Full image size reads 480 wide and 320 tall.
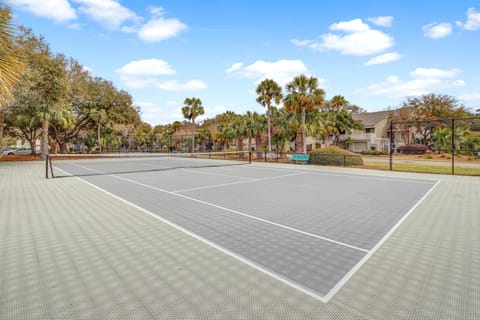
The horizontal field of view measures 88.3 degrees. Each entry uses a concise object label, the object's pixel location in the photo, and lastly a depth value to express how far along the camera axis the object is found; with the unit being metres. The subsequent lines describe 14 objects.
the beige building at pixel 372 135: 37.28
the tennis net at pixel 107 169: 11.99
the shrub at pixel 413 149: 28.60
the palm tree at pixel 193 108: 27.97
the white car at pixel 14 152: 31.16
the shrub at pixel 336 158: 15.69
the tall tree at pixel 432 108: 33.72
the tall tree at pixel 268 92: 20.12
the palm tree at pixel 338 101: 32.94
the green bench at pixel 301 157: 16.97
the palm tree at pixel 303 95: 18.19
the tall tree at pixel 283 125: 19.70
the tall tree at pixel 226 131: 23.97
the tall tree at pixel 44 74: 16.64
